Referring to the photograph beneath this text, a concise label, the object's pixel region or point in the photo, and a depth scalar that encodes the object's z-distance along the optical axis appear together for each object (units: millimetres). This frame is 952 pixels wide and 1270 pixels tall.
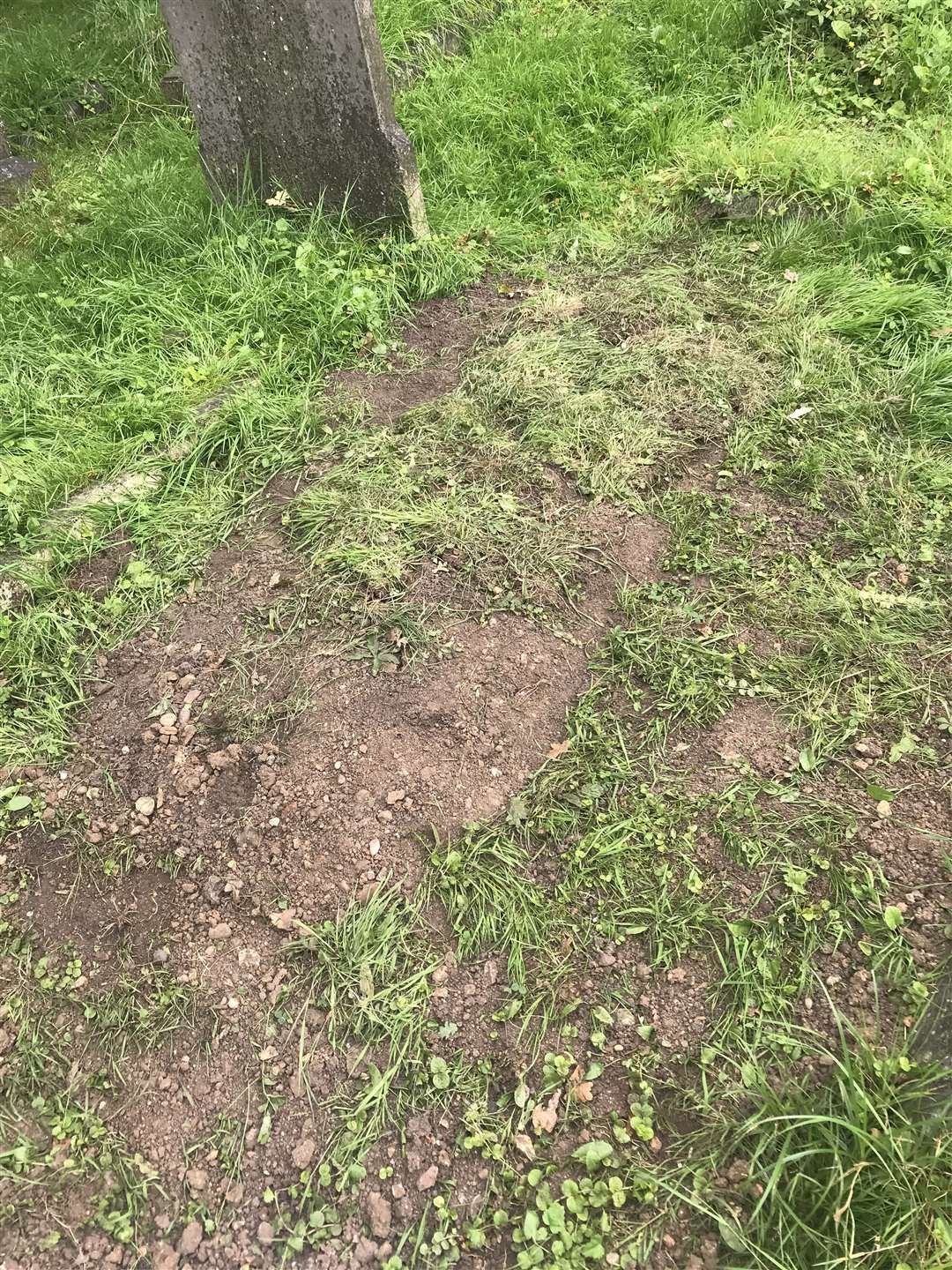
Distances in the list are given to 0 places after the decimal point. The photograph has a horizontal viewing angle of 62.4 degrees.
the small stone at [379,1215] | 1690
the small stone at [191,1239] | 1706
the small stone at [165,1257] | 1690
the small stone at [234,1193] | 1754
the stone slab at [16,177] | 4883
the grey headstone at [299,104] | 3338
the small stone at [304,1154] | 1779
